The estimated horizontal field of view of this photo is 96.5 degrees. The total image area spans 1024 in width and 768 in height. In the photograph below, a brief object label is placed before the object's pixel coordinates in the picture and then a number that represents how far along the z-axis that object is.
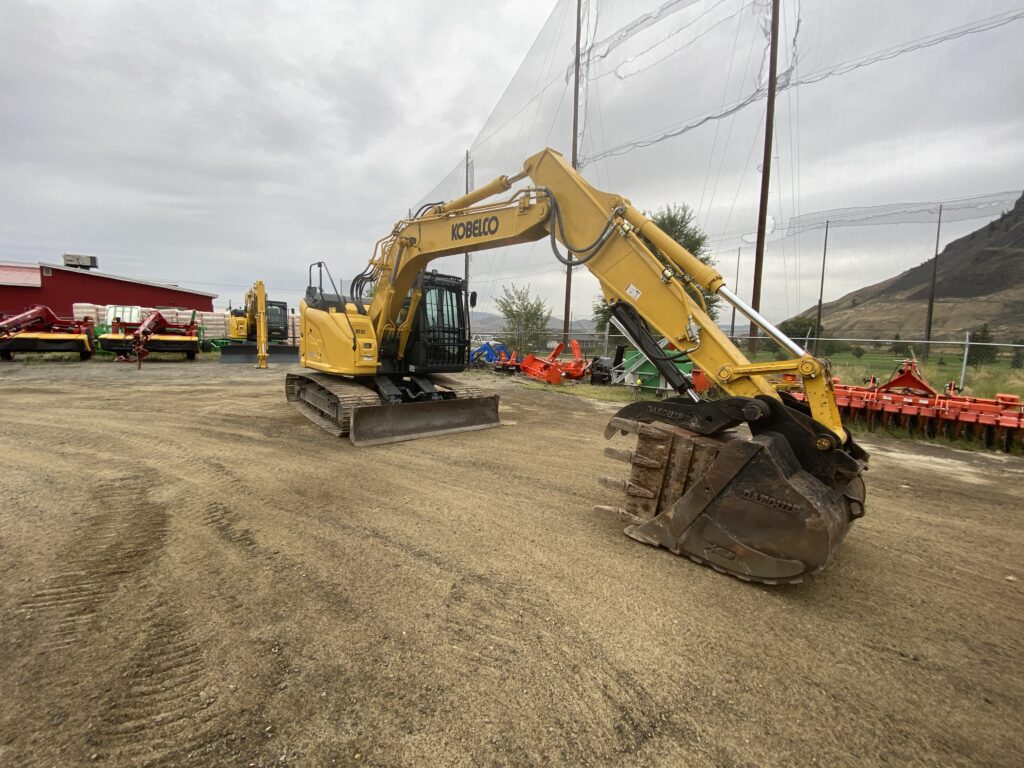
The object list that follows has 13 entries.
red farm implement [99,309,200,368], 17.56
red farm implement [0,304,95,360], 16.33
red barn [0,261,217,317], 24.73
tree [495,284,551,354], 26.83
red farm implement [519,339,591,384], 13.78
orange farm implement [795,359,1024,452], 6.98
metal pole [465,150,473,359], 7.93
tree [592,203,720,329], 27.22
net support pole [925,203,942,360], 21.03
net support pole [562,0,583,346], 18.71
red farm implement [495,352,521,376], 16.76
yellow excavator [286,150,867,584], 2.83
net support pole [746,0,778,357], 12.01
